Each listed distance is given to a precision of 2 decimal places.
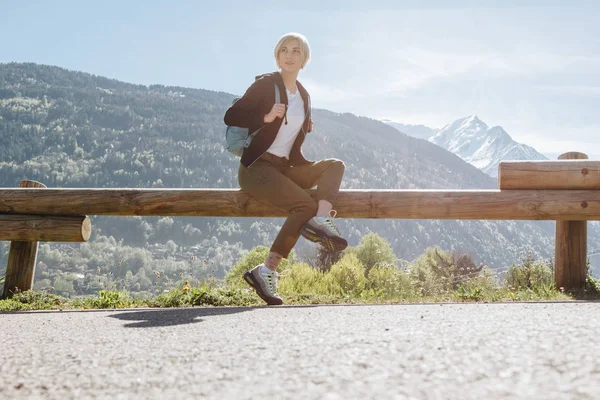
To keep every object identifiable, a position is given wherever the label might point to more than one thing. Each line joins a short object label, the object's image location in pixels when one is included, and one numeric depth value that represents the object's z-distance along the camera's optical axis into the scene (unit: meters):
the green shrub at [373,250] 34.44
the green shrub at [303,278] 9.44
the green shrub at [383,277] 21.06
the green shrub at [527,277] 5.16
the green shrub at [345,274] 14.12
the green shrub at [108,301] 4.56
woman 3.85
